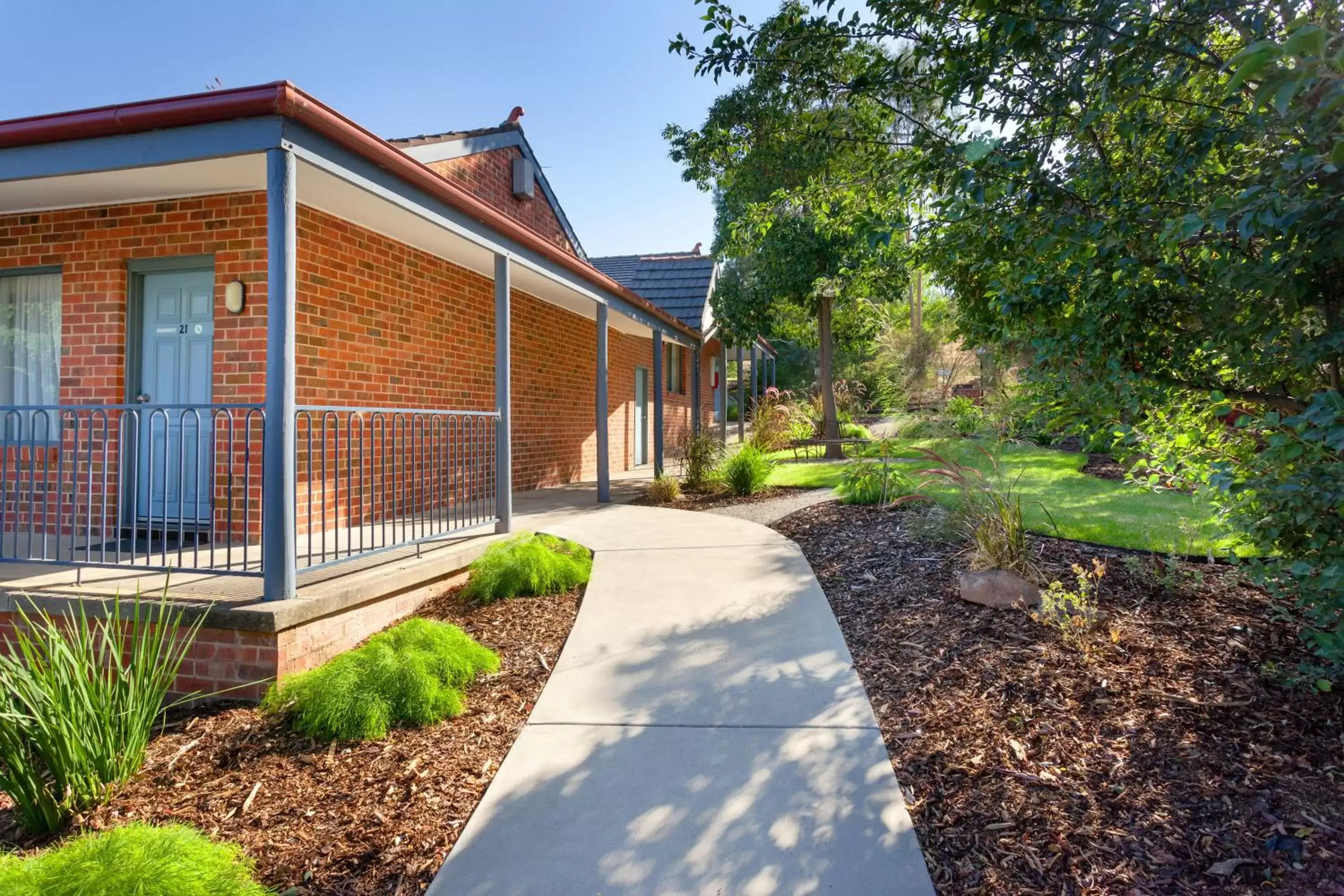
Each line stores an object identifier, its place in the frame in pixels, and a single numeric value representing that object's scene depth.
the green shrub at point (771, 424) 12.42
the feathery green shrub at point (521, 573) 4.89
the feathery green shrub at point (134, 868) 1.83
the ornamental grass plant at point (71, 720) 2.55
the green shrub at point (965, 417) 7.02
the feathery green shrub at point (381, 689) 3.11
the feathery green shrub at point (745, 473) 8.86
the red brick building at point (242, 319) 3.70
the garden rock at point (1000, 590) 4.00
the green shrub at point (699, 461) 9.36
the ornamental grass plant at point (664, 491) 8.84
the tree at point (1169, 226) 2.17
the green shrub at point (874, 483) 6.98
